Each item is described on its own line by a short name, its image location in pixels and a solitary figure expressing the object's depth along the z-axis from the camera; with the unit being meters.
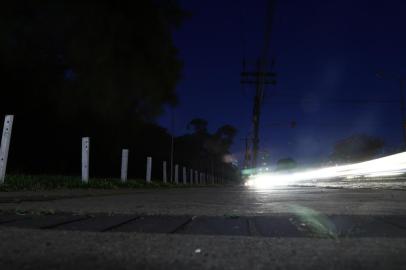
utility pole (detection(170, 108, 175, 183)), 36.17
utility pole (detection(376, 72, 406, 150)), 39.06
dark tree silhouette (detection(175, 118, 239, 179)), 106.19
